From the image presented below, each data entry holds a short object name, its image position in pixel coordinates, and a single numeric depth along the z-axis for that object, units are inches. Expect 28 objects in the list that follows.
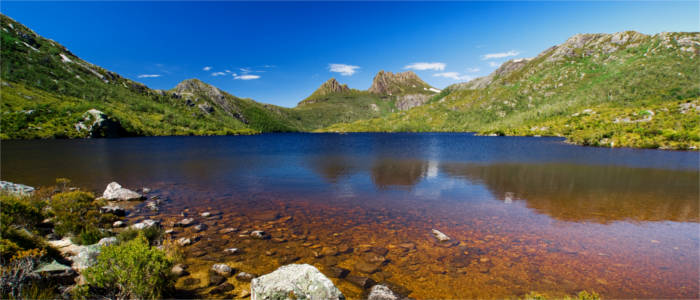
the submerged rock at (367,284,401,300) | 343.0
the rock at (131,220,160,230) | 542.3
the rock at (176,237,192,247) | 519.3
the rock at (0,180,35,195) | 692.9
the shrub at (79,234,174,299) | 279.7
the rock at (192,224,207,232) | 608.5
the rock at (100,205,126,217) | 685.3
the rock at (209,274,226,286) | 387.9
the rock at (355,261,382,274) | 443.8
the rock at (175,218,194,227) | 637.1
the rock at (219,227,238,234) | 603.6
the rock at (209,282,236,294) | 365.0
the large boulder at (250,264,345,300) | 289.0
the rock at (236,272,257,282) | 400.2
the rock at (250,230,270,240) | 576.4
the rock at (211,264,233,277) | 414.3
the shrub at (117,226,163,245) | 479.1
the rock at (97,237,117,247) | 427.3
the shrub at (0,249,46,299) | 241.9
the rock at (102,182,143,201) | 852.2
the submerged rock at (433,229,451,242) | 565.1
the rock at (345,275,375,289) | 400.2
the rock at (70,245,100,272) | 337.4
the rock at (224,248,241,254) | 498.7
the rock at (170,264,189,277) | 402.6
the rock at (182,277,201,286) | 384.5
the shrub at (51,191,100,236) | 501.0
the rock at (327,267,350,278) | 429.1
